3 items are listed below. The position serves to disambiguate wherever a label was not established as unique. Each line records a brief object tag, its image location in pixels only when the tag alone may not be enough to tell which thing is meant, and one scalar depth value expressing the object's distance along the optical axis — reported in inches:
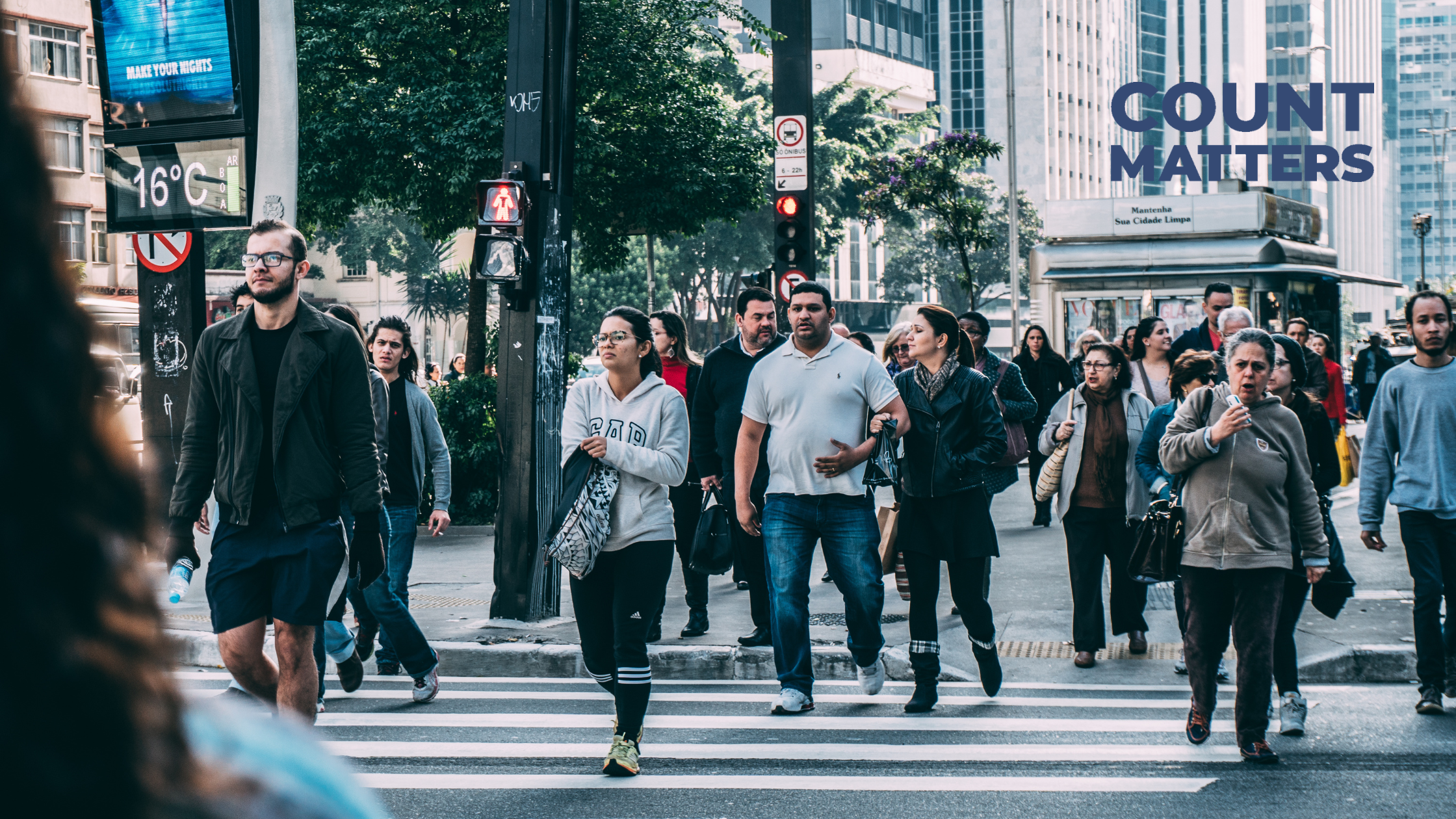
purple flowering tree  1005.2
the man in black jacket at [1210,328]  438.6
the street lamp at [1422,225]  1871.3
